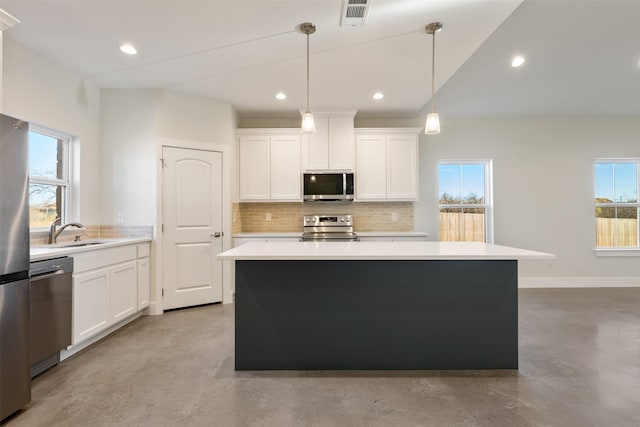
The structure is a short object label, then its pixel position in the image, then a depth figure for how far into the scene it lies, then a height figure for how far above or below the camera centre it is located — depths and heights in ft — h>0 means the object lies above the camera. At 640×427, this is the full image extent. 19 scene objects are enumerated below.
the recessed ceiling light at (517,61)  11.44 +5.52
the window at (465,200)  17.12 +0.77
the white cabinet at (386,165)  15.55 +2.39
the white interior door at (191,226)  12.78 -0.47
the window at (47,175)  10.16 +1.34
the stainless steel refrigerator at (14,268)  5.85 -0.98
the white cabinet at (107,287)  8.80 -2.24
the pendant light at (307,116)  8.42 +2.61
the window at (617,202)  17.12 +0.64
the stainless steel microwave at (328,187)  15.24 +1.31
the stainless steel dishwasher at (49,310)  7.43 -2.31
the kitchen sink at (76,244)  9.53 -0.90
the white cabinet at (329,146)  15.37 +3.28
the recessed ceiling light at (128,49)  9.53 +4.99
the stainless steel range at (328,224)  15.81 -0.46
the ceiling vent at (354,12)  7.26 +4.79
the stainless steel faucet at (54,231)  9.69 -0.48
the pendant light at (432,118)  8.30 +2.50
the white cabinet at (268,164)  15.47 +2.44
